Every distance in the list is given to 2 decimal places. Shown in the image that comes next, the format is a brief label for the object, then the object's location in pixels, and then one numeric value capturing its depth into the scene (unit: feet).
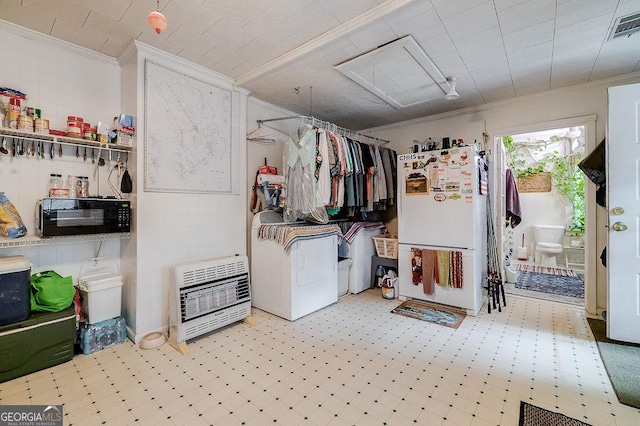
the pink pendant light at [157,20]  4.61
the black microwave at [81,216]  6.48
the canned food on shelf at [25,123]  6.38
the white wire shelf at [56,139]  6.39
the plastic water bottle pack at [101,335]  7.24
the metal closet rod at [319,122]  10.00
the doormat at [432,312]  9.21
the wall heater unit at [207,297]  7.68
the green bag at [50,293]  6.68
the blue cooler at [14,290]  6.00
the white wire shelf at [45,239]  6.11
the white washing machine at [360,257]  12.12
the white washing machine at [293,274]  9.30
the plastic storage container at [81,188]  7.52
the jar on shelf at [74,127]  7.13
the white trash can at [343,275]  11.63
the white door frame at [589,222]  9.73
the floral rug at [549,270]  15.33
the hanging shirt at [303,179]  9.27
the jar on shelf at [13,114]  6.36
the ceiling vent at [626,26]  6.36
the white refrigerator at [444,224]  9.72
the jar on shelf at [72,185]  7.36
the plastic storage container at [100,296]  7.31
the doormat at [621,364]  5.60
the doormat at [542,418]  4.80
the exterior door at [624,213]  7.44
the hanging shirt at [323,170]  9.45
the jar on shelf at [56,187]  6.88
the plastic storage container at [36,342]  5.99
